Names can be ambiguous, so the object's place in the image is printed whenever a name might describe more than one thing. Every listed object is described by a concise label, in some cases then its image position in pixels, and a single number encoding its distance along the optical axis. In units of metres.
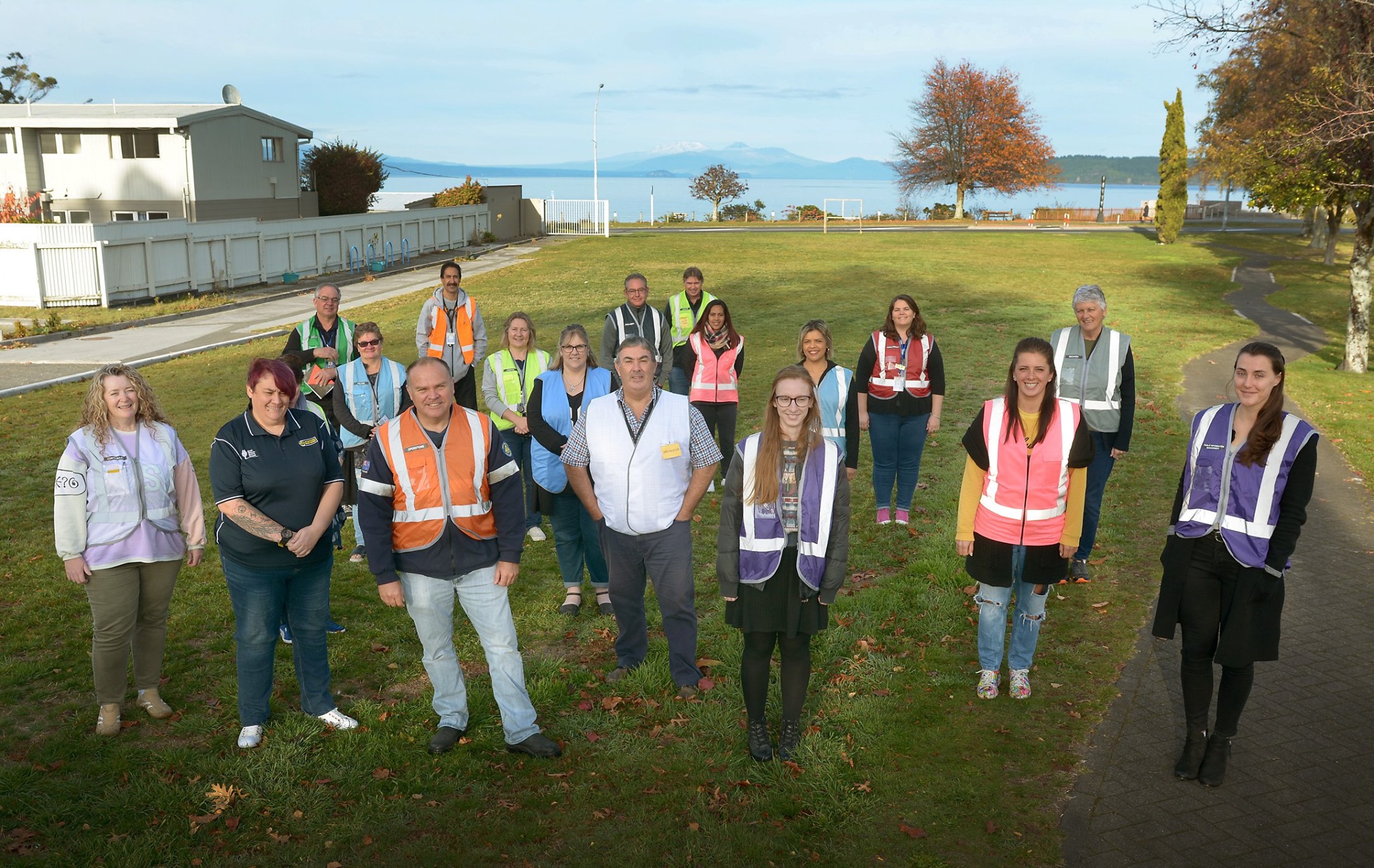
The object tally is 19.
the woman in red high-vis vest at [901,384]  8.77
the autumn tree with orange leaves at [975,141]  74.31
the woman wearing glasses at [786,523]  5.03
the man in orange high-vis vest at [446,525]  5.18
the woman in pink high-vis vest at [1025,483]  5.64
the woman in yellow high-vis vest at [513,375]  8.06
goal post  60.69
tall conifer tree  50.59
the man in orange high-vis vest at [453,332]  9.77
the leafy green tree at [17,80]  65.94
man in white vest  5.79
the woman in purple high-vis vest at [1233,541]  4.99
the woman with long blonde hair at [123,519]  5.49
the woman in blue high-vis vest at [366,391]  7.84
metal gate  54.88
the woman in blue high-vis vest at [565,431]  7.29
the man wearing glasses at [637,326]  9.72
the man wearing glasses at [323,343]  8.22
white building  36.22
